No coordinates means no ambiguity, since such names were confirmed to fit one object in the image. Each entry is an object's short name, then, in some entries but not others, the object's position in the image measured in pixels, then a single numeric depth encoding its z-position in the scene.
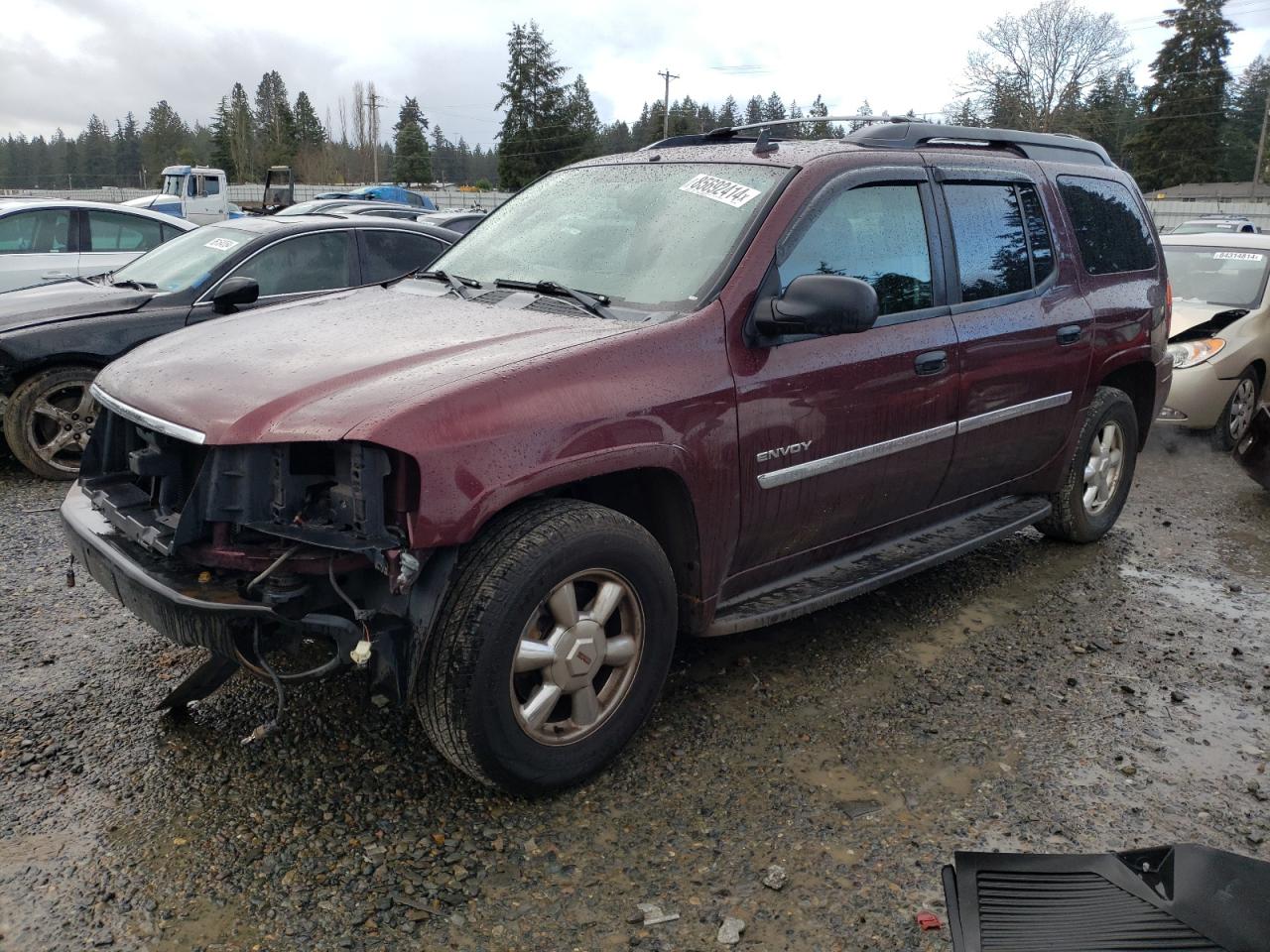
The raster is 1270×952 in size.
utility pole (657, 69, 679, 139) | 59.79
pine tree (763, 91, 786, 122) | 95.44
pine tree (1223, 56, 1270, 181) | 65.06
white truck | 26.58
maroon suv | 2.63
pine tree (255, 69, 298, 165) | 71.88
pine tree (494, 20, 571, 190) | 66.19
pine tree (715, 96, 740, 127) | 88.14
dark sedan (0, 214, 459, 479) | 5.98
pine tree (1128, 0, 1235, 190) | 60.75
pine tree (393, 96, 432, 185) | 77.12
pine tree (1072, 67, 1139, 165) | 56.88
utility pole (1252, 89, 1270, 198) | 57.18
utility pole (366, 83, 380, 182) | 72.56
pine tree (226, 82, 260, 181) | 68.56
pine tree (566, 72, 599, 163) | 66.75
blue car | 31.28
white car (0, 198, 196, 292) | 9.39
